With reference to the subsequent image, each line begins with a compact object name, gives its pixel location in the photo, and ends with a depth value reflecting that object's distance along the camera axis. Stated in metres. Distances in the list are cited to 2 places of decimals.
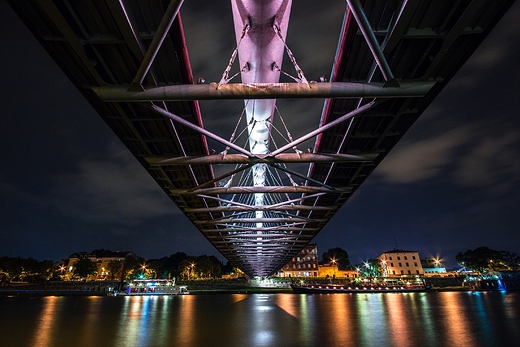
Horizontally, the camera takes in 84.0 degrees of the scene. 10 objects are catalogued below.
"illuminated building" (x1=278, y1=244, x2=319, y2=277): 137.38
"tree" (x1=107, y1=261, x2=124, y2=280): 114.97
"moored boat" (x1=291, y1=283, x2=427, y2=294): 52.41
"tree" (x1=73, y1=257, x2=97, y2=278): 100.56
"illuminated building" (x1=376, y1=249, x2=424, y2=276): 120.94
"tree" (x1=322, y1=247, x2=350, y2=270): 150.54
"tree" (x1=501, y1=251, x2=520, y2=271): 102.66
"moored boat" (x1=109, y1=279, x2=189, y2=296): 60.72
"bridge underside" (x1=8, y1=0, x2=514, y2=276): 7.78
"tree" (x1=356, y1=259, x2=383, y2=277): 120.39
